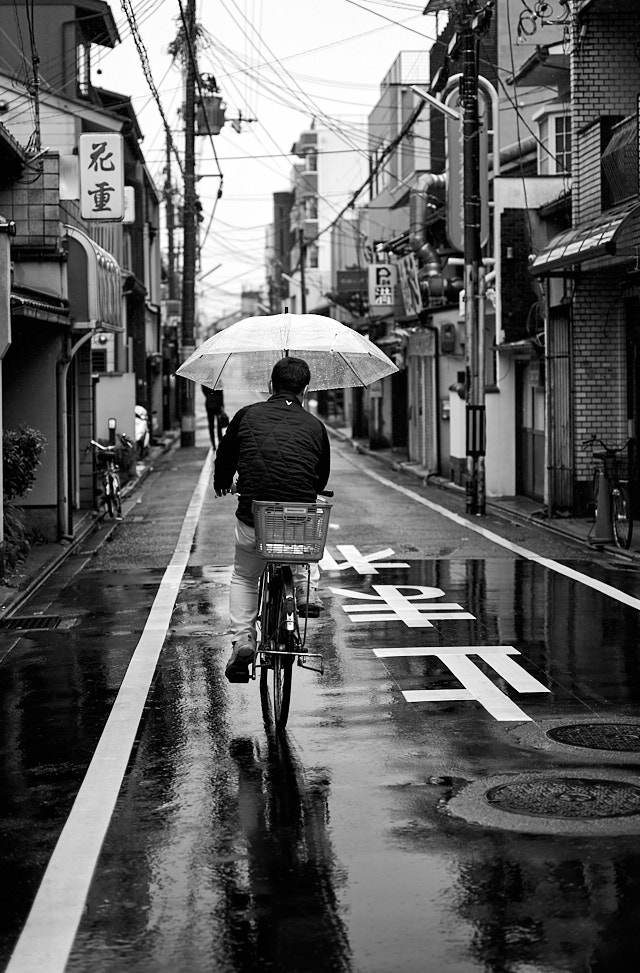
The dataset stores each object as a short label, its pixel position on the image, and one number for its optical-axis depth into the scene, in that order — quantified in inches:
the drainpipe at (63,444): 719.7
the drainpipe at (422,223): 1334.9
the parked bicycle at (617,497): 676.7
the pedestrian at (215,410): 1453.0
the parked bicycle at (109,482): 856.9
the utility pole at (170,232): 2276.1
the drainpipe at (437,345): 1262.3
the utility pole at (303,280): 2760.6
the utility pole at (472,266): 914.1
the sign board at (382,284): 1595.7
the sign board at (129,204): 1314.1
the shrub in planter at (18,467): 612.7
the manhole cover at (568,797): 241.4
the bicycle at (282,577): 294.4
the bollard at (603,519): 701.9
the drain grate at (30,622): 472.7
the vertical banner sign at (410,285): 1366.9
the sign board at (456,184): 1040.2
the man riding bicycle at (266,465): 310.3
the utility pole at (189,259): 1716.3
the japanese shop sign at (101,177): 1018.1
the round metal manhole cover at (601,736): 292.0
